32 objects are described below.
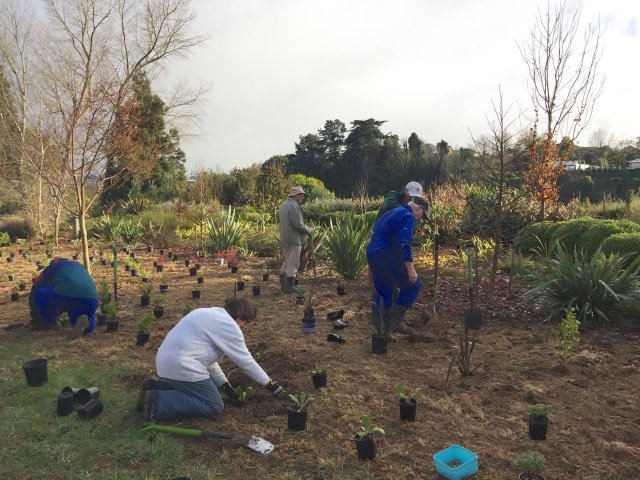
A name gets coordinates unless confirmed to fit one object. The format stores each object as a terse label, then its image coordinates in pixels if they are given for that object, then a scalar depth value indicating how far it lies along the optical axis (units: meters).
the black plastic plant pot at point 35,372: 3.98
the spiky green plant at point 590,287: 5.50
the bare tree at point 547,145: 11.53
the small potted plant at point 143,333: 5.05
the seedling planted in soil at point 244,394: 3.59
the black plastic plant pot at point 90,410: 3.39
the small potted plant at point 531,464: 2.64
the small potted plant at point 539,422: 2.96
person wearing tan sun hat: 7.23
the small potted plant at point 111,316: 5.55
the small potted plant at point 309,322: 5.41
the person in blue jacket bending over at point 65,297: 5.28
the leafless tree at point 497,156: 6.57
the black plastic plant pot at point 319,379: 3.79
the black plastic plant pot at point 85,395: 3.61
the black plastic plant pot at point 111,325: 5.54
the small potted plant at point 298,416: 3.16
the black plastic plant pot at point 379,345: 4.65
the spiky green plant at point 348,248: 8.11
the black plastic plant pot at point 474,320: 5.10
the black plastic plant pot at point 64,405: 3.47
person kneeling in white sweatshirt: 3.30
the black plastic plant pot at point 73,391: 3.63
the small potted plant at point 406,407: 3.24
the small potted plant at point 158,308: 6.03
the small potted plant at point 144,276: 8.14
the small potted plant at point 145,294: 6.77
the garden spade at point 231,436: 2.95
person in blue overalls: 4.76
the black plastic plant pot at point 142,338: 5.05
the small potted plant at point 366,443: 2.80
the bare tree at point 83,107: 7.75
